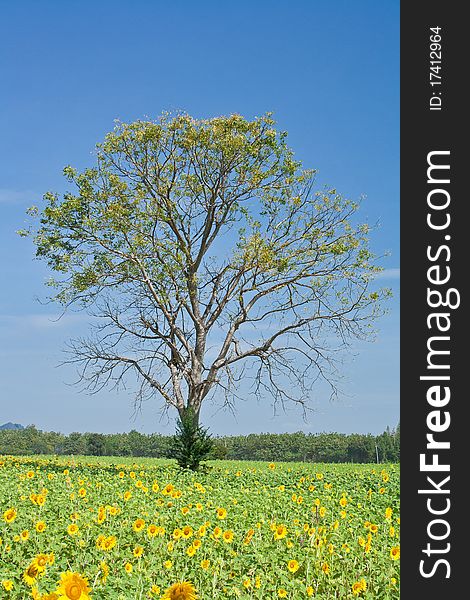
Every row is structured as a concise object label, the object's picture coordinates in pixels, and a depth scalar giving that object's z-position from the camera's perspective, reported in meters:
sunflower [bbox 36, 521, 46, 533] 5.05
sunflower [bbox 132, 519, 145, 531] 5.33
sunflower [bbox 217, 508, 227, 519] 5.42
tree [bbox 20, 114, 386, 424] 15.48
